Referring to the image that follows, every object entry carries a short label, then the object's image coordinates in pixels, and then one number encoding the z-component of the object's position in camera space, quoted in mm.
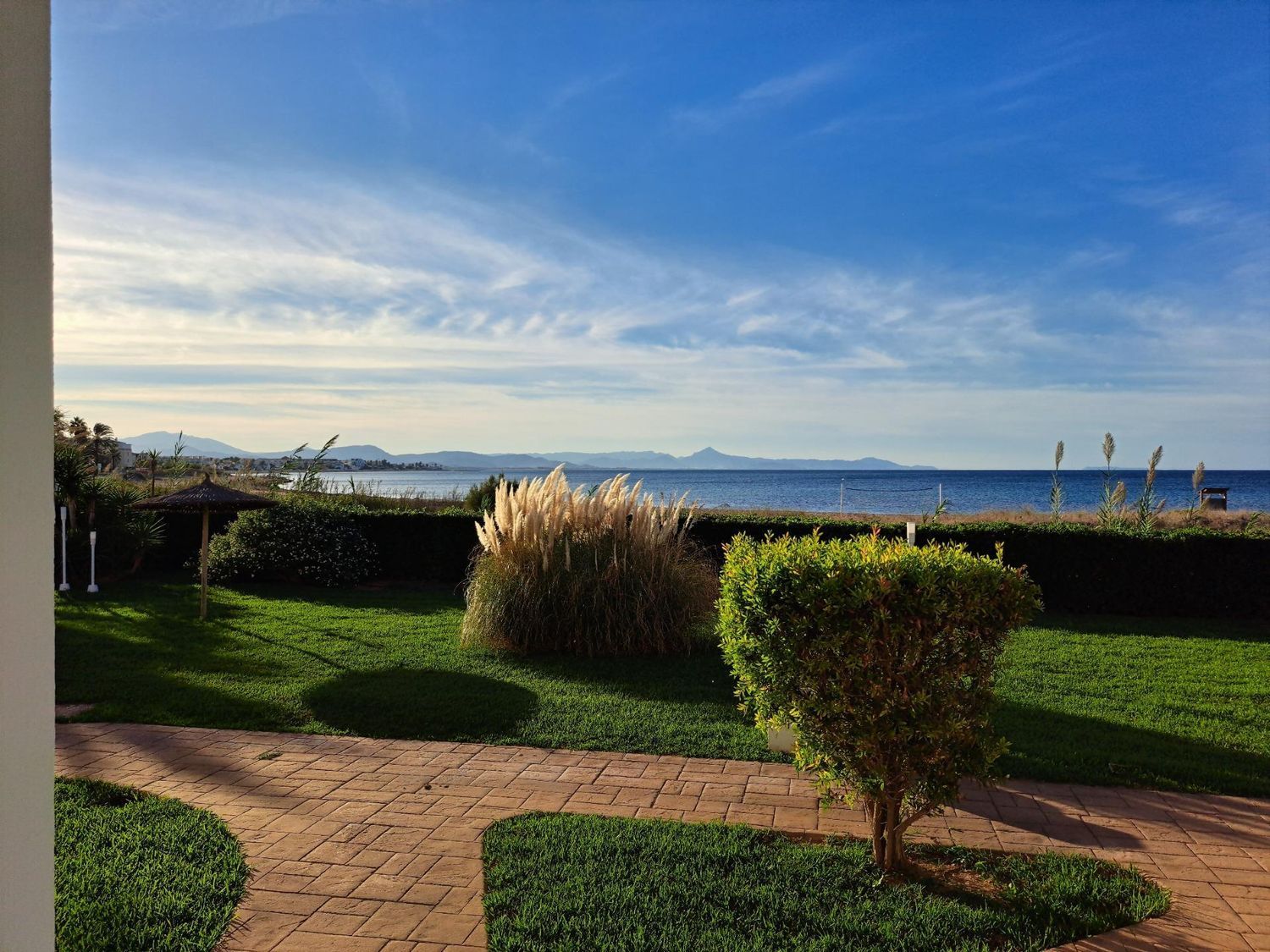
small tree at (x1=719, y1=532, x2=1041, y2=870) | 3223
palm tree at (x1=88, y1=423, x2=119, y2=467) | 16891
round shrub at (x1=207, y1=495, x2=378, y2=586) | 12102
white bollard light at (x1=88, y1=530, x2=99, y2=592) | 11141
